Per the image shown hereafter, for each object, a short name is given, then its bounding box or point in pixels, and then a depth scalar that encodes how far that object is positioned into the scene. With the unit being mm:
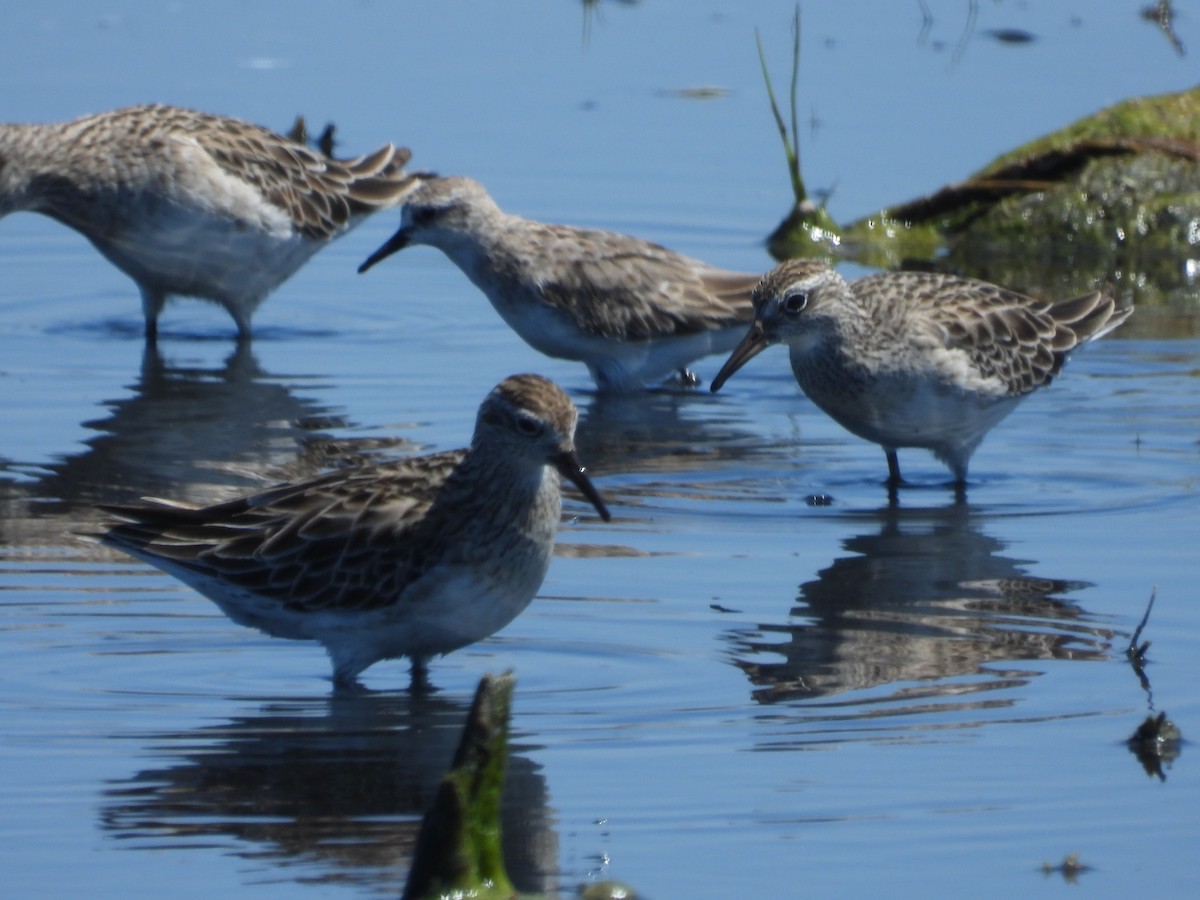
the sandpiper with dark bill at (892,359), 10953
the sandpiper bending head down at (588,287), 13578
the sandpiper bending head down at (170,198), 13828
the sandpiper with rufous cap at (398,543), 7906
